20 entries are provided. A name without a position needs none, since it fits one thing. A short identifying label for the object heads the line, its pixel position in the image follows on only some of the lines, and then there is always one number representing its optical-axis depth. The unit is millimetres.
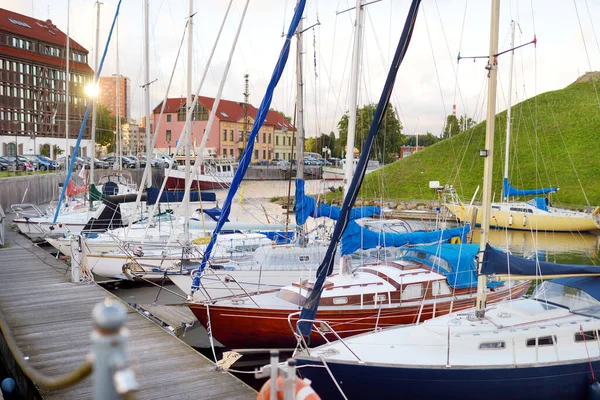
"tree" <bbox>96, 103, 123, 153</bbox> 93688
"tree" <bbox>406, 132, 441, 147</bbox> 126588
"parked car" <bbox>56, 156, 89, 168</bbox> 59278
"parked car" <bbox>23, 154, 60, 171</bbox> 56769
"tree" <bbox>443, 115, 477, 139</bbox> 106912
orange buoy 5305
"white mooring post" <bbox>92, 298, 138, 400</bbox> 2252
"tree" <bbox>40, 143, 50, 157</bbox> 76812
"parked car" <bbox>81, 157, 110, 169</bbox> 63481
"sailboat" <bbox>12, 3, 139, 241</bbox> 25078
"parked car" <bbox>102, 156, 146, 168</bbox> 69769
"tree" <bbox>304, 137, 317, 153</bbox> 117631
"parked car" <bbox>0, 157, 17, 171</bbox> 50534
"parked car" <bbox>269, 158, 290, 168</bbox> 83969
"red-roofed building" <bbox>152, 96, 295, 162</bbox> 83812
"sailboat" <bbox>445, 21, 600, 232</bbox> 36125
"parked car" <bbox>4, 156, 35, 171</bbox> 51344
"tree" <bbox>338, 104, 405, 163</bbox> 65375
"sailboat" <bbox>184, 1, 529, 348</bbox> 12727
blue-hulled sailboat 9086
